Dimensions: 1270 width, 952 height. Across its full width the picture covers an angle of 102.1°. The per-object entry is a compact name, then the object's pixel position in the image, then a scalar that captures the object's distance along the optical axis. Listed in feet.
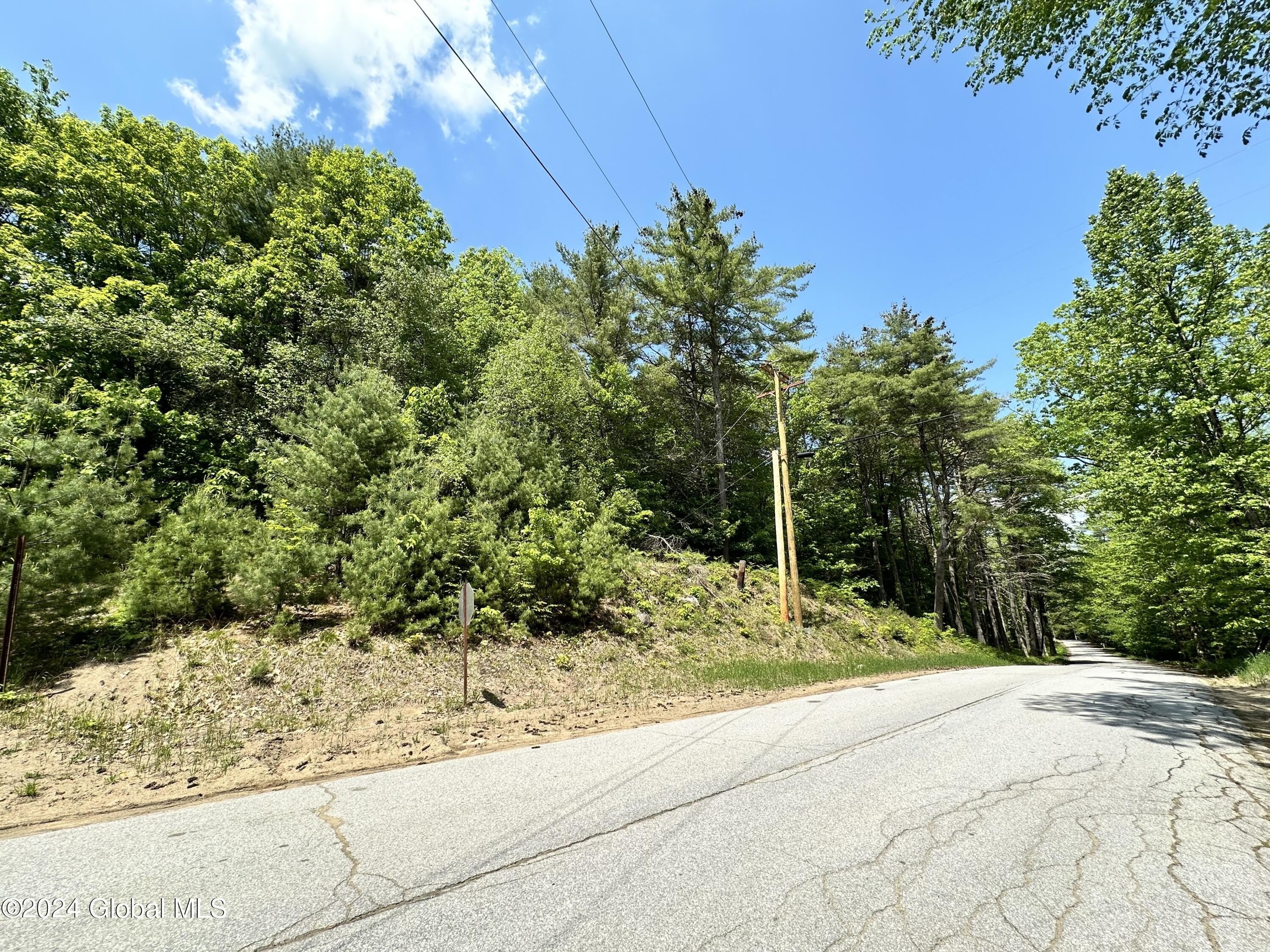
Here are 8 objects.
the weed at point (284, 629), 27.81
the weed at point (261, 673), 24.40
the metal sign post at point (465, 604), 25.94
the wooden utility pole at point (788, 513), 50.72
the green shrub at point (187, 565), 26.96
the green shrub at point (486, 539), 31.63
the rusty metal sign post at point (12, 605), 20.70
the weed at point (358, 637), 28.73
